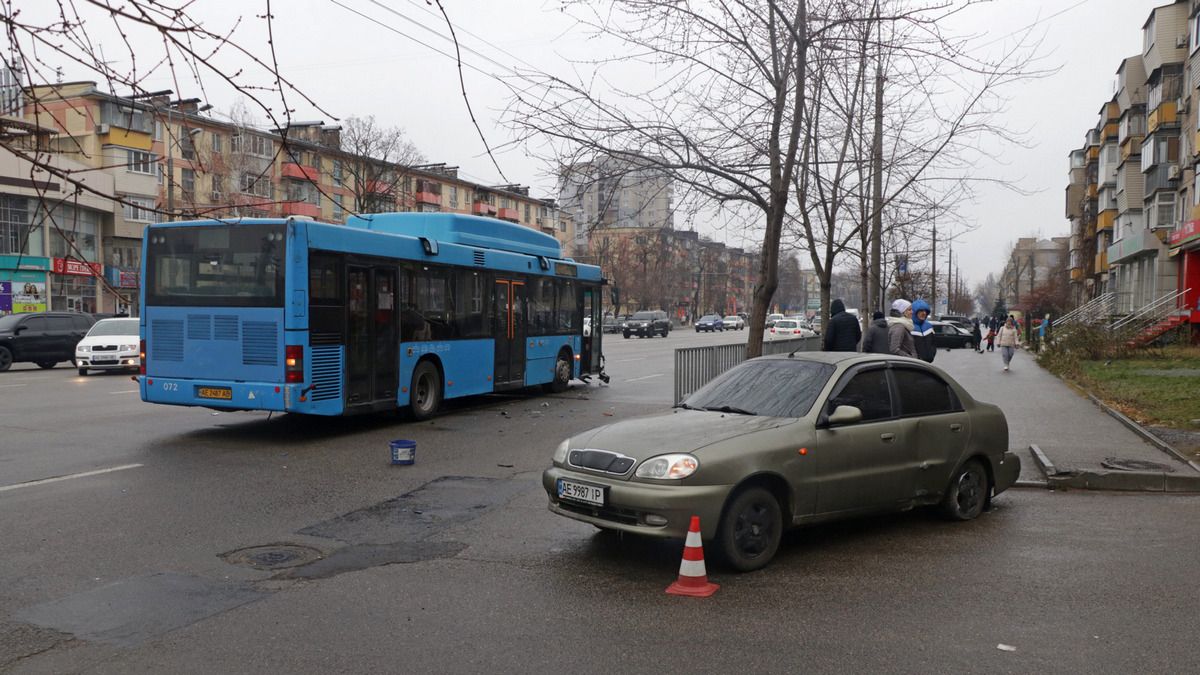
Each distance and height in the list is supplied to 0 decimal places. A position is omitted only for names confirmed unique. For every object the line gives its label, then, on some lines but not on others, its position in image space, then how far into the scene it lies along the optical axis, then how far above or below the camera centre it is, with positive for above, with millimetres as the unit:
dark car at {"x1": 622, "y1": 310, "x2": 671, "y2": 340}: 64938 +48
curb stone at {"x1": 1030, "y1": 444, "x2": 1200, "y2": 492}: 9492 -1566
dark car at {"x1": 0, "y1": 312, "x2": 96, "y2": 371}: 26281 -557
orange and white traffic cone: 5711 -1519
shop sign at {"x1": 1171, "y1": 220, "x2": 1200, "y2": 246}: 34719 +3897
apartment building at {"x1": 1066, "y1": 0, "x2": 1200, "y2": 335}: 38281 +8700
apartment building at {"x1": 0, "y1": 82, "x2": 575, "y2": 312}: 45219 +7079
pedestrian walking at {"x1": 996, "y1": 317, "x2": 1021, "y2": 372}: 30156 -323
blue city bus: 11891 +88
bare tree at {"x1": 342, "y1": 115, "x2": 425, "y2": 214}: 48719 +9319
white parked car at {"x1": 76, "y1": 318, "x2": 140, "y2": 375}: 24391 -758
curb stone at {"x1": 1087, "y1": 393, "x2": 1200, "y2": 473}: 10867 -1450
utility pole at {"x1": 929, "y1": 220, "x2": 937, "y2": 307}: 58500 +2821
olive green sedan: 6105 -938
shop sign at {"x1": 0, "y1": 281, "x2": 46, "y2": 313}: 43531 +903
